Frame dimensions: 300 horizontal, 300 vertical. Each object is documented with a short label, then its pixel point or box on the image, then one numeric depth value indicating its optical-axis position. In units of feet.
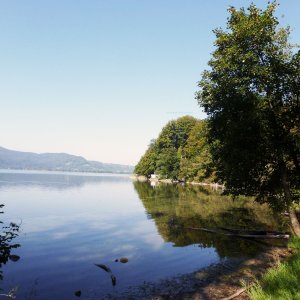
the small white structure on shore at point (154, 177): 576.28
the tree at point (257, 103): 78.12
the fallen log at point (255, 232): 99.19
